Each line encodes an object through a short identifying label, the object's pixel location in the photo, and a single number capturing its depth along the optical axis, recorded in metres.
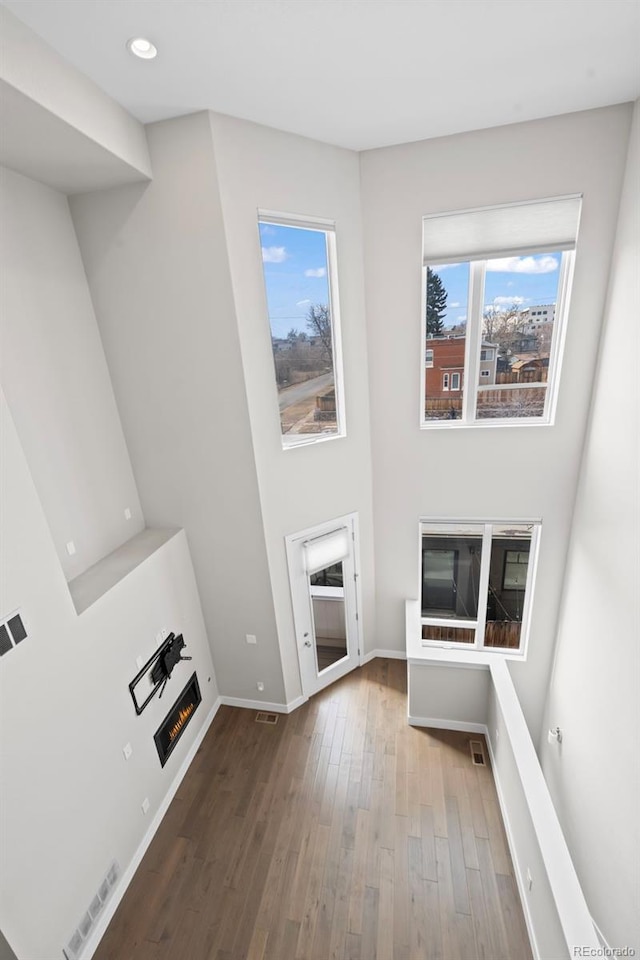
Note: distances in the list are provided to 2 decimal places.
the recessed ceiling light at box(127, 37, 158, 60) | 2.45
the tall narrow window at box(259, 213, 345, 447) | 3.87
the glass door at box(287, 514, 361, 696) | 4.68
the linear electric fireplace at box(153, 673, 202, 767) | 3.98
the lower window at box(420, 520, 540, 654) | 4.89
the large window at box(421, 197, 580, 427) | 3.86
